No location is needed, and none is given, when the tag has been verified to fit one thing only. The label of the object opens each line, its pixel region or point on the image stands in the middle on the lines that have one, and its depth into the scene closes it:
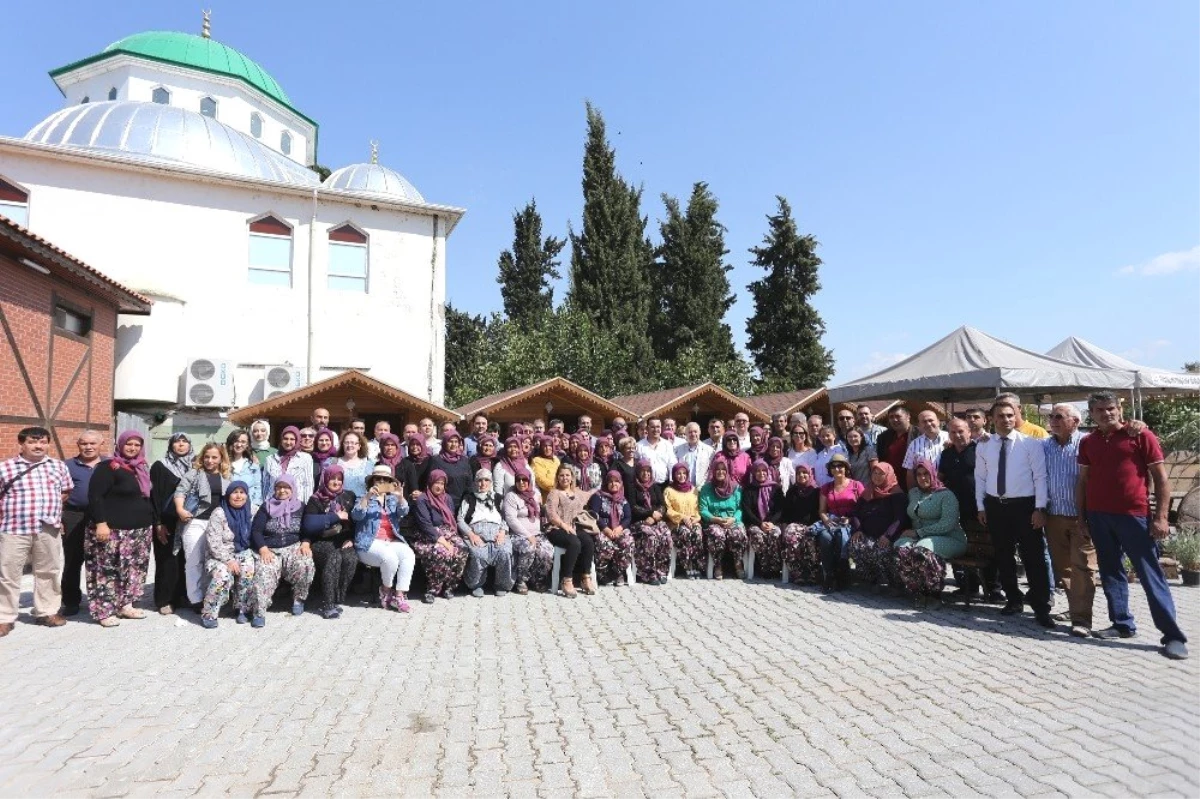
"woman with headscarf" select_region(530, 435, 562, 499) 8.09
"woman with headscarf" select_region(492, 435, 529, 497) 7.74
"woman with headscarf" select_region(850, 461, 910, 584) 6.98
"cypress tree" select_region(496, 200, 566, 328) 35.31
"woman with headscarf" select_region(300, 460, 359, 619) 6.52
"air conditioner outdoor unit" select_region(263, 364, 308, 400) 16.73
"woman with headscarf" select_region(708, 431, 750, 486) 8.53
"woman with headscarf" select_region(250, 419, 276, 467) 7.18
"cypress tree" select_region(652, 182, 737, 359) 31.38
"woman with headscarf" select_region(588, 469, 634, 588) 7.82
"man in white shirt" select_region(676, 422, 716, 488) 9.01
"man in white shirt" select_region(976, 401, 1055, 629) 5.96
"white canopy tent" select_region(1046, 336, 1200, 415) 9.85
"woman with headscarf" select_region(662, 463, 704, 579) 8.16
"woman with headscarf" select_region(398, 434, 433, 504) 7.31
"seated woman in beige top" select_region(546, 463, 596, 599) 7.49
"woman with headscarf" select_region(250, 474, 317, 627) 6.37
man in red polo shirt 5.12
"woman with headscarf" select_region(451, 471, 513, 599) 7.20
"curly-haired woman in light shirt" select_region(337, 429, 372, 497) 7.27
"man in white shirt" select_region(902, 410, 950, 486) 6.99
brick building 9.94
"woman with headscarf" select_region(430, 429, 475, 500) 7.43
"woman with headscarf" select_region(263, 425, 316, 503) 6.96
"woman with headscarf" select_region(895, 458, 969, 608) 6.48
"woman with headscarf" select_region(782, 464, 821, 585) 7.80
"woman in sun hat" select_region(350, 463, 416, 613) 6.67
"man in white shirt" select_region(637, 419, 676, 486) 8.96
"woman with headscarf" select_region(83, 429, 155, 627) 6.04
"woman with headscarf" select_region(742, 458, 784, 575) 8.08
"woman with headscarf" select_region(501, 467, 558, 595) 7.38
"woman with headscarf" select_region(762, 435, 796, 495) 8.45
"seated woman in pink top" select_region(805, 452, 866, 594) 7.46
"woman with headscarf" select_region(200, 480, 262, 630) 6.11
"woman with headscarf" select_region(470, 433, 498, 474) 7.75
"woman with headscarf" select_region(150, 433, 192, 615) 6.43
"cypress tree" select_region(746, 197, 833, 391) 31.80
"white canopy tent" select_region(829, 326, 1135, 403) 9.16
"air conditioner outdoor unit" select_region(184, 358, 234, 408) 16.06
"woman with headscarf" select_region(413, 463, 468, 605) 6.96
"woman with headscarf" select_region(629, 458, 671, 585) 7.97
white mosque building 16.03
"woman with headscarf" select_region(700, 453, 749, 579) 8.18
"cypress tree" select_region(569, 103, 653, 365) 29.56
